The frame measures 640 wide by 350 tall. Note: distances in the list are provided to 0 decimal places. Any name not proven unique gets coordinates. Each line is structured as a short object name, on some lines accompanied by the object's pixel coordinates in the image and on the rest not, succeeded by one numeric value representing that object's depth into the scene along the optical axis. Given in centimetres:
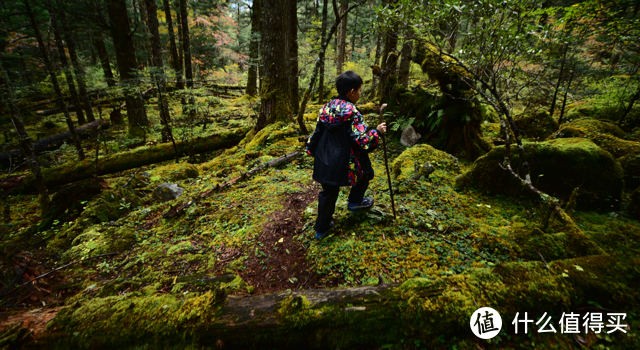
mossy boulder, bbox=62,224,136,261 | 382
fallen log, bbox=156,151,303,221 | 492
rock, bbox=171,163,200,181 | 711
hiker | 292
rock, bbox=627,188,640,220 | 339
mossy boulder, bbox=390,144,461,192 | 506
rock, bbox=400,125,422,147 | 752
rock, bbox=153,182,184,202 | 599
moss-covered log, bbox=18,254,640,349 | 171
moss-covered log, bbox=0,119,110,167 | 873
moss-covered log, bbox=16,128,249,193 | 728
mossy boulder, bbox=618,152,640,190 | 415
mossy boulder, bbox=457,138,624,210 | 365
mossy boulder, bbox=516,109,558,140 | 650
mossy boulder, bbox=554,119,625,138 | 537
